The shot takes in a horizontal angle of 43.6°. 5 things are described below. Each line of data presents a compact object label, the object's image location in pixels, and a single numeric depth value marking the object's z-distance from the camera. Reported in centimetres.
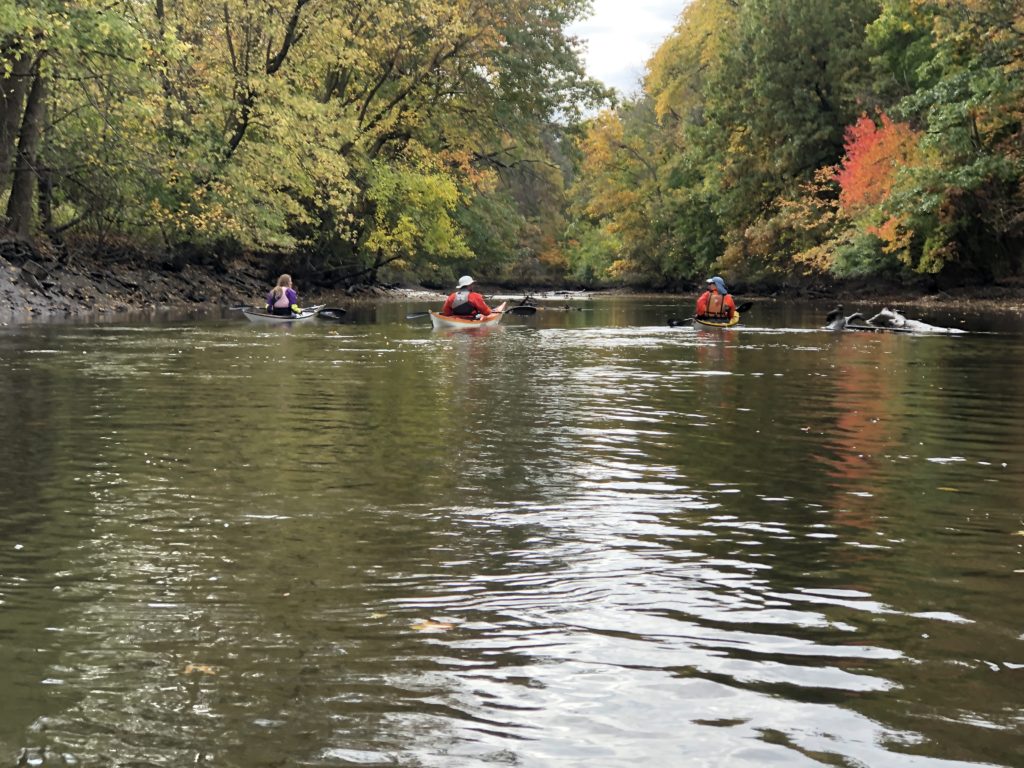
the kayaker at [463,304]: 3112
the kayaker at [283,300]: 3393
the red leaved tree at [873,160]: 4753
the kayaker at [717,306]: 3148
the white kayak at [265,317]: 3350
